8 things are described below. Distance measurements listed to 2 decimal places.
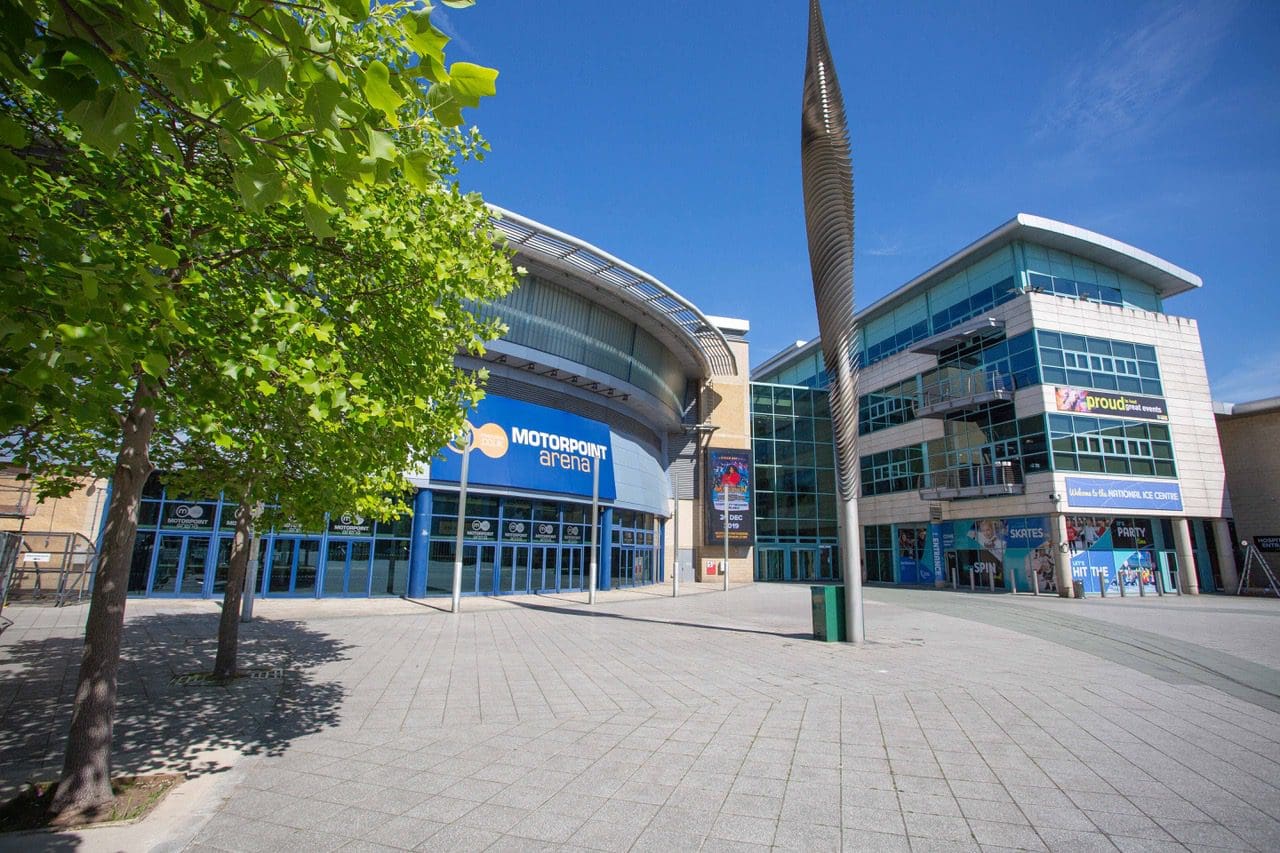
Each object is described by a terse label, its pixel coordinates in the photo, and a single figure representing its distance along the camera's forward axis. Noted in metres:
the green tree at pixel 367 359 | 4.71
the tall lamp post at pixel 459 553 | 17.33
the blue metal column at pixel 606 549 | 28.11
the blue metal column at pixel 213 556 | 19.17
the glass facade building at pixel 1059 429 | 29.22
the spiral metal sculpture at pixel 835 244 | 12.79
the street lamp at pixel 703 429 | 38.79
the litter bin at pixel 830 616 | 12.82
